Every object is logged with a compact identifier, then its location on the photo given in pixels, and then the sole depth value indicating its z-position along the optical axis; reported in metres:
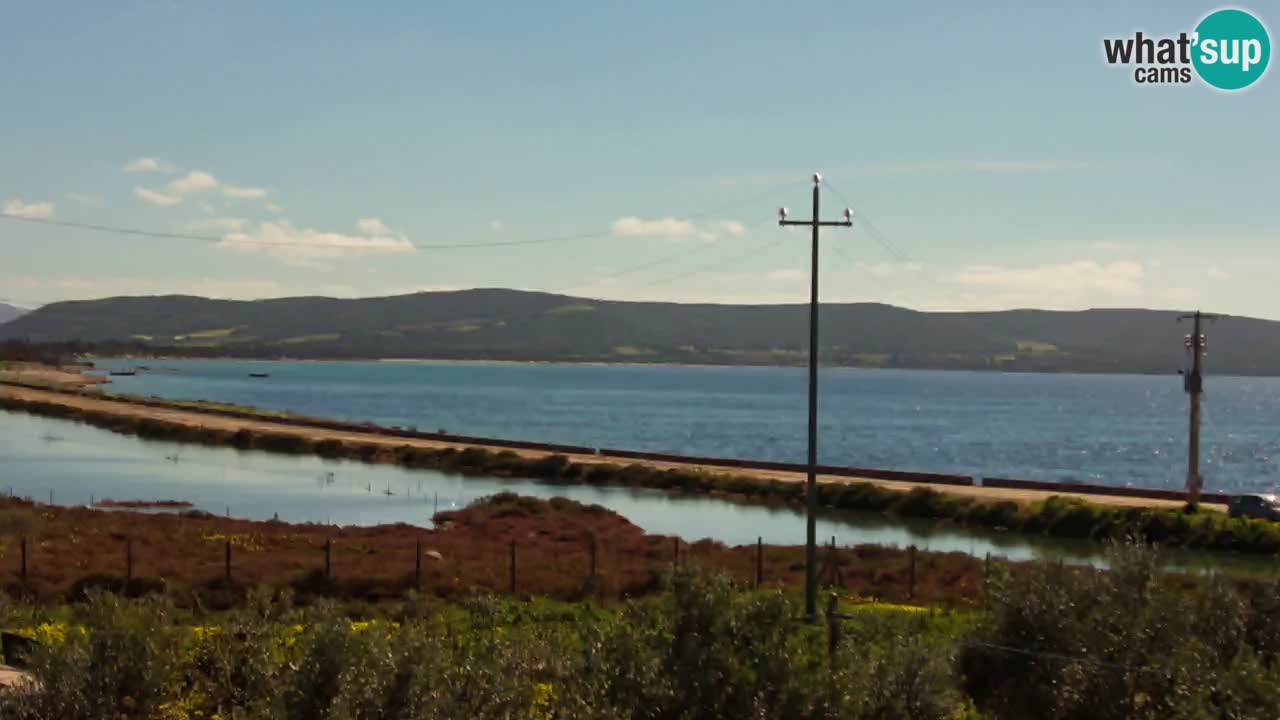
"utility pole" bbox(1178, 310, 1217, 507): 65.88
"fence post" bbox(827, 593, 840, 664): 20.88
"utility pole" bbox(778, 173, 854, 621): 31.38
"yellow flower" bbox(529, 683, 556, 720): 16.89
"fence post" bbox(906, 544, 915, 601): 41.28
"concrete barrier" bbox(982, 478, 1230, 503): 77.76
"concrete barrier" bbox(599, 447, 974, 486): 91.38
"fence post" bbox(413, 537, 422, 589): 39.91
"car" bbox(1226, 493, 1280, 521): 63.94
